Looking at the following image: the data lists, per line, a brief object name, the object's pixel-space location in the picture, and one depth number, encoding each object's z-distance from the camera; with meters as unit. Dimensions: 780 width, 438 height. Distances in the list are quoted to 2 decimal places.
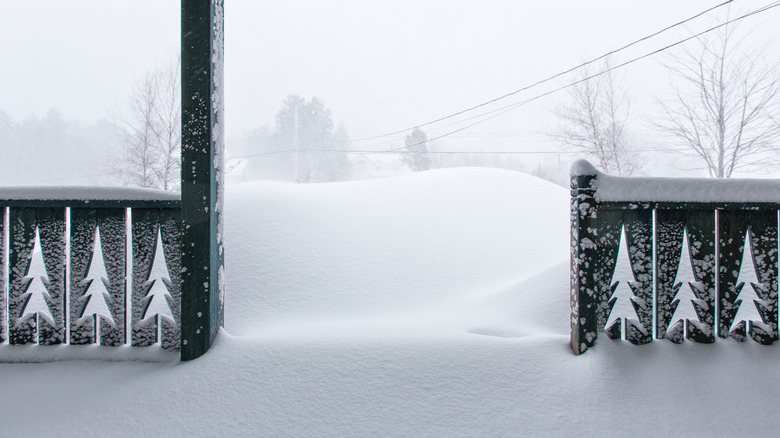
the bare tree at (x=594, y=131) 19.41
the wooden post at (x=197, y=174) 2.01
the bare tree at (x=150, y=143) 14.55
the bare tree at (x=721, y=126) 15.44
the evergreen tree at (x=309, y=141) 29.17
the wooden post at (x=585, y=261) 1.95
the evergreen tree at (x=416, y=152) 33.95
